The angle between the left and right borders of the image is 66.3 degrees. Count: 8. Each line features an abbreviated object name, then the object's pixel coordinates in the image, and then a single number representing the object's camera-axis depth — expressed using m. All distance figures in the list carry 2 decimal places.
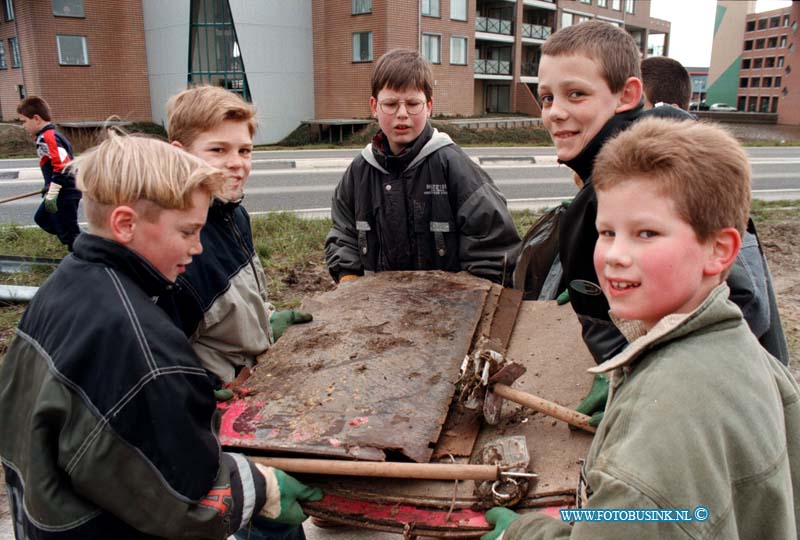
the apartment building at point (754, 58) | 41.09
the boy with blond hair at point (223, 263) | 2.02
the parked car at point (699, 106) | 51.82
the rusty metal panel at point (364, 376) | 1.70
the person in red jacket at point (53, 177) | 6.60
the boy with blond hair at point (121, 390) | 1.34
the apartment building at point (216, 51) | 25.17
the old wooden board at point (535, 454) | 1.59
